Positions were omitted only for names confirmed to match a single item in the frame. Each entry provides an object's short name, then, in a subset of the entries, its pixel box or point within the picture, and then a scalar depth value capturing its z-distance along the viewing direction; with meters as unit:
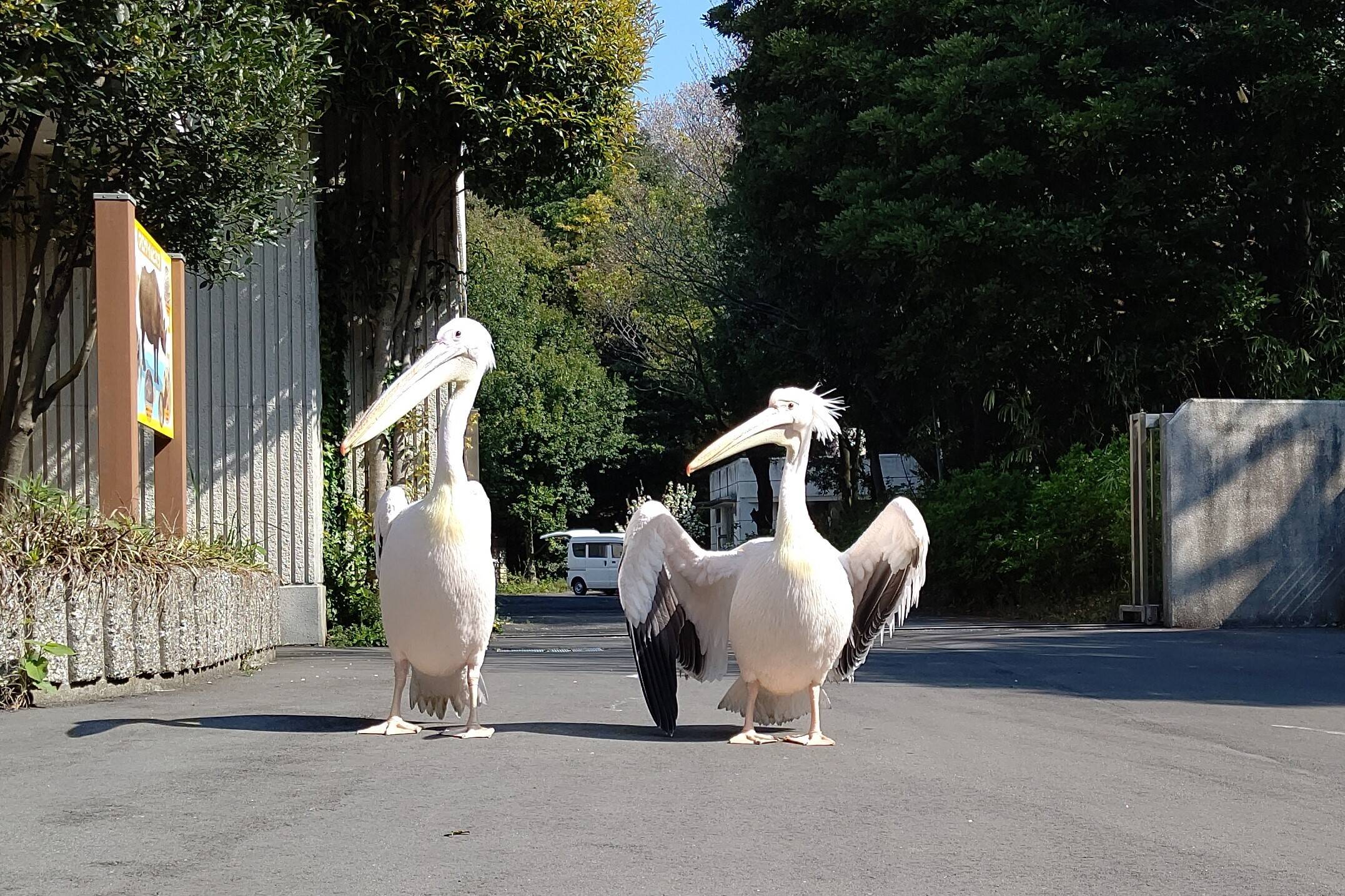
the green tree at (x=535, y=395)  49.59
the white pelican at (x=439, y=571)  6.95
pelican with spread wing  7.07
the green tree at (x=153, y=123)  11.23
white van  53.12
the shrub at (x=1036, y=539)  20.14
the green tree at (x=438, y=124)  14.52
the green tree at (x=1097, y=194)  20.19
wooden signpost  9.81
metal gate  17.89
